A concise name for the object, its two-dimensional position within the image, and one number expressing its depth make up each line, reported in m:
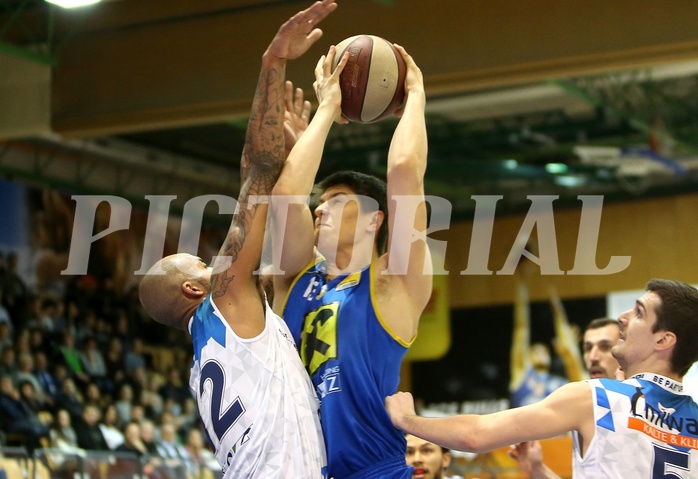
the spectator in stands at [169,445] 14.61
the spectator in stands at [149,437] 14.41
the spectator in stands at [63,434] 13.98
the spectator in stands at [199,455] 10.92
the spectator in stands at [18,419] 13.53
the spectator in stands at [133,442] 14.11
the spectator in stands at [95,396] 15.63
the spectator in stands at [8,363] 14.51
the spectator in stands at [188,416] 17.41
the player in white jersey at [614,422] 3.72
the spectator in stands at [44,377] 15.11
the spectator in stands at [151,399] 17.02
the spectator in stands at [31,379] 14.64
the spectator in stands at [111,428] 14.67
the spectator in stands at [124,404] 15.85
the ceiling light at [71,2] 9.57
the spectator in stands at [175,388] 18.09
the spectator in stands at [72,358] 16.38
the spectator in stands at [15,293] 15.95
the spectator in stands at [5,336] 14.91
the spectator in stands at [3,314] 15.40
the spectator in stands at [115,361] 17.06
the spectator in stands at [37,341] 15.83
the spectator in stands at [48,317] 16.36
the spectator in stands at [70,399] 14.95
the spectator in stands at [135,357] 17.81
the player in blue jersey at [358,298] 3.91
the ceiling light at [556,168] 18.58
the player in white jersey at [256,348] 3.75
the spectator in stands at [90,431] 14.30
